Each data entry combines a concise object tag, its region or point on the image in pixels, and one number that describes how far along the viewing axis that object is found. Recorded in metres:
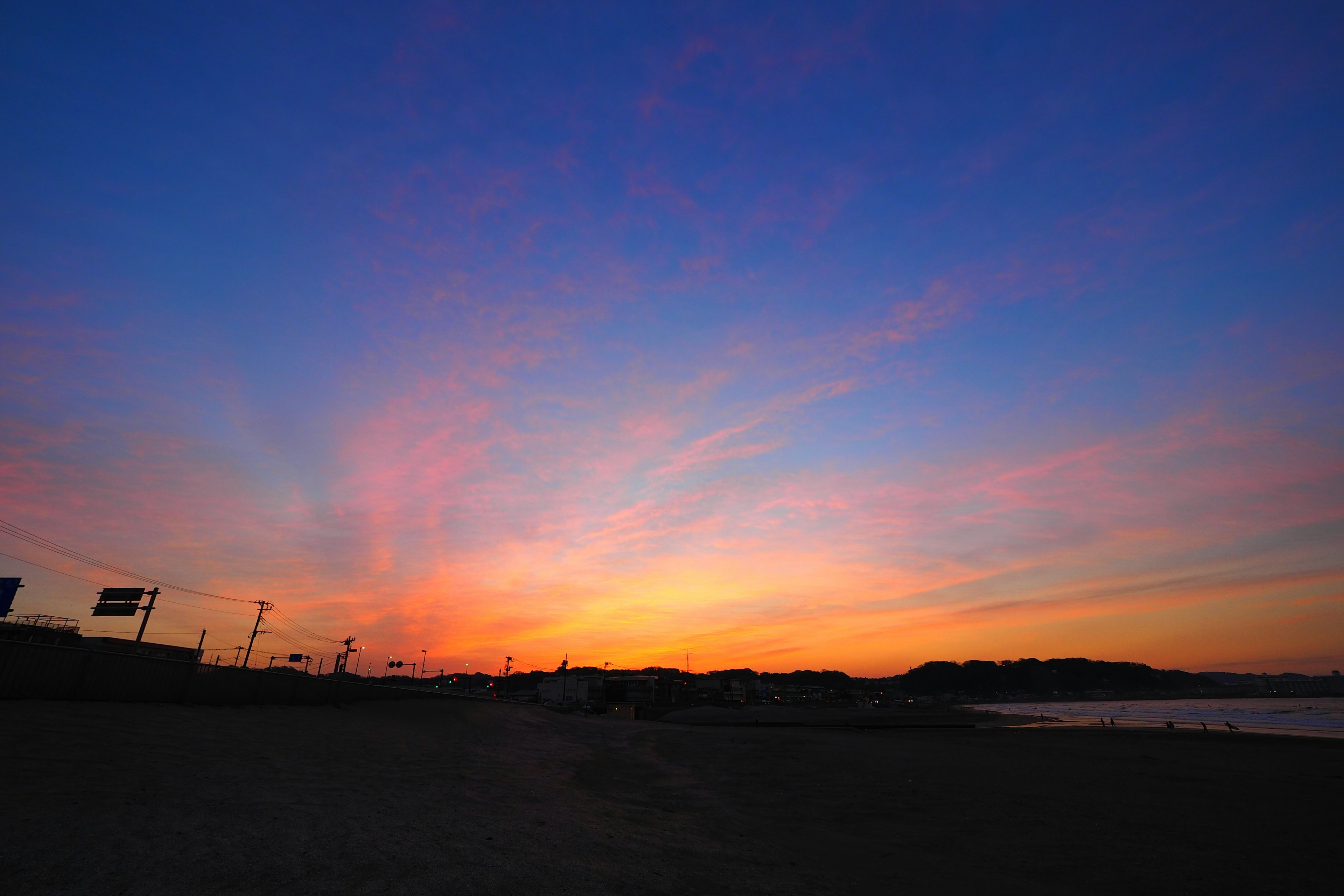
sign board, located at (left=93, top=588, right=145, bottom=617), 58.91
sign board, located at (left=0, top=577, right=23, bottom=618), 57.28
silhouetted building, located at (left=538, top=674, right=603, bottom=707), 152.12
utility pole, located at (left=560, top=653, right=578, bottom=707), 152.00
